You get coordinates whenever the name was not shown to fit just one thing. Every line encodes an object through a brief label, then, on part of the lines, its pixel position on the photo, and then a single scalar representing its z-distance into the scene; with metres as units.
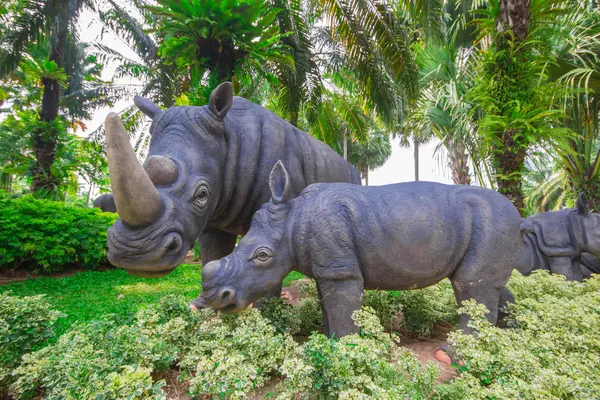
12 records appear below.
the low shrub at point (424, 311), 3.54
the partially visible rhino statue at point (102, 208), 8.88
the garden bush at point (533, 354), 1.86
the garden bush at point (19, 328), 2.32
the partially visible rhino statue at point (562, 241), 5.23
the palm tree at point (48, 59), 8.83
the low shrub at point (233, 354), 1.97
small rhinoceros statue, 2.59
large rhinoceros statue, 2.12
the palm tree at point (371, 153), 32.38
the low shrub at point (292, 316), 3.02
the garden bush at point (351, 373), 1.92
